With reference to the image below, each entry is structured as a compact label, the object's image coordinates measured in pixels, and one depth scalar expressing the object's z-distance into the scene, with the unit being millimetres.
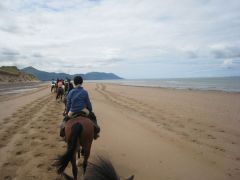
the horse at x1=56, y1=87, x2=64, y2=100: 17459
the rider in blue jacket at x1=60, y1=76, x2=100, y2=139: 4773
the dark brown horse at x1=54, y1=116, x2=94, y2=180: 4348
